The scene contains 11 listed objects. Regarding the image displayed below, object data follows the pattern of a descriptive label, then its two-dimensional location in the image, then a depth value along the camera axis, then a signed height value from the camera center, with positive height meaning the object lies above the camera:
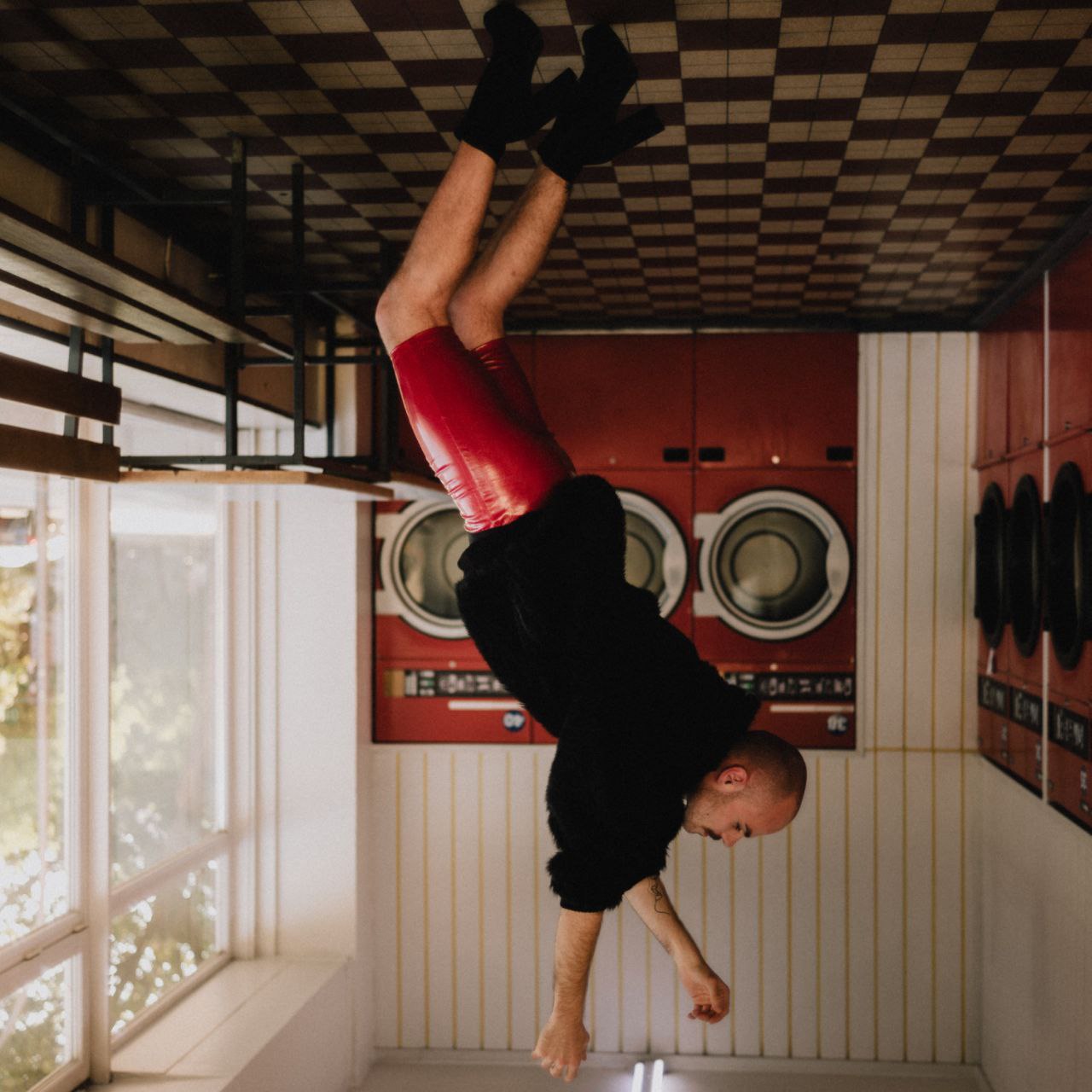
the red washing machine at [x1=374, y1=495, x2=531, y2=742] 4.97 -0.41
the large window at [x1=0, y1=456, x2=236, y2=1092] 3.26 -0.70
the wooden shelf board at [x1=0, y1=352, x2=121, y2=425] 1.95 +0.31
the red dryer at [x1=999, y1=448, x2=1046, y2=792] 3.81 -0.21
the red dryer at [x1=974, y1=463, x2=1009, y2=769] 4.31 -0.20
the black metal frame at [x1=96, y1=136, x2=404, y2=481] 2.83 +0.60
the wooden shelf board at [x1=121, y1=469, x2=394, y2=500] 2.80 +0.20
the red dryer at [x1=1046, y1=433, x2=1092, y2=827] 3.23 -0.21
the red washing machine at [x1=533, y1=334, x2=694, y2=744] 4.87 +0.55
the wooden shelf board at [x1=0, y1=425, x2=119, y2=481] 1.98 +0.19
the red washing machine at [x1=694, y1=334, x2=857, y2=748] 4.82 +0.10
